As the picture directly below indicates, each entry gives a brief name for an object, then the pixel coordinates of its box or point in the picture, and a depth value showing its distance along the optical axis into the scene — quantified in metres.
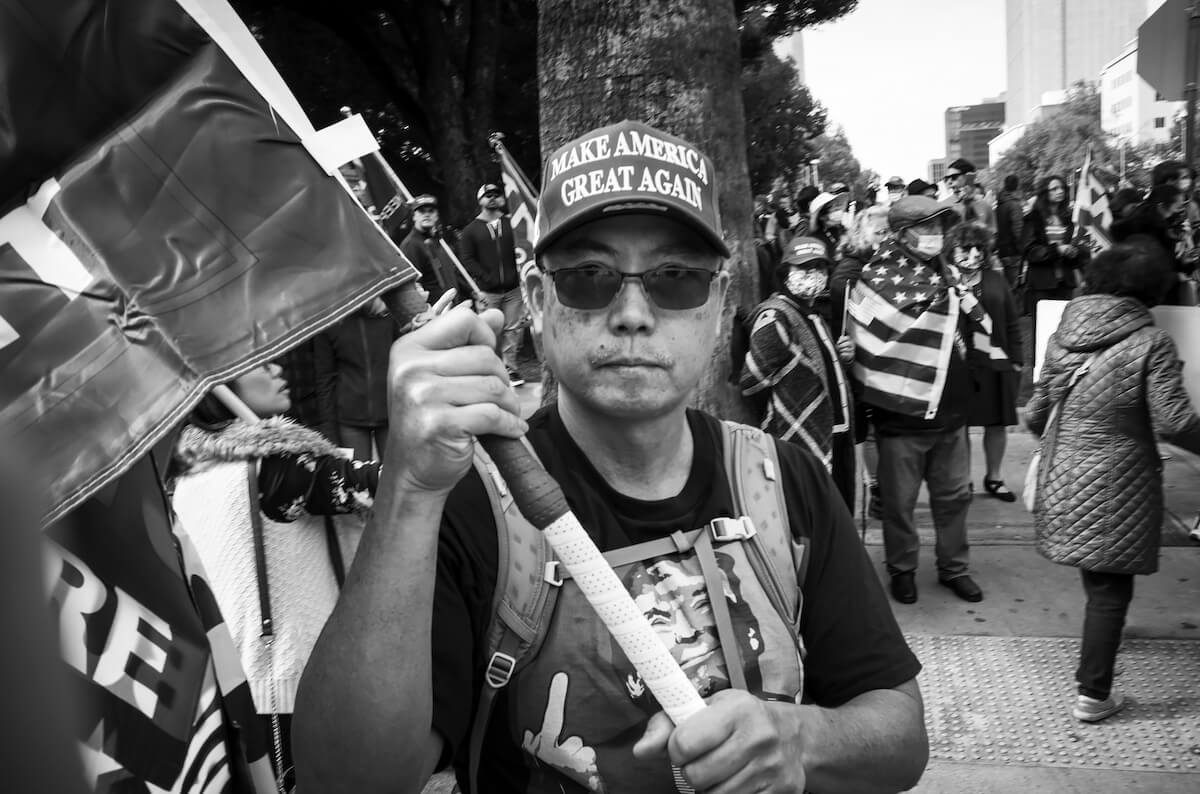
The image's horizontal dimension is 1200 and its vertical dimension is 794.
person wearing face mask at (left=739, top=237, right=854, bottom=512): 4.74
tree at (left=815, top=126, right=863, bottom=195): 73.71
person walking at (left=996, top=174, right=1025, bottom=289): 14.48
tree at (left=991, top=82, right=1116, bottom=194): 79.50
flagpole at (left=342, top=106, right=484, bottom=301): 2.39
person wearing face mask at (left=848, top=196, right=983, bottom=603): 5.18
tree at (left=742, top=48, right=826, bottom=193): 28.58
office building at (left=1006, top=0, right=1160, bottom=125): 161.12
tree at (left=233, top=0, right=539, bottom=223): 15.89
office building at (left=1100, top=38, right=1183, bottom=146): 96.81
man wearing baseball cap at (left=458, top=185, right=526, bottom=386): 11.66
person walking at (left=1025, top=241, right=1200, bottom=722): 3.90
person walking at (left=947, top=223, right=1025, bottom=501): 6.25
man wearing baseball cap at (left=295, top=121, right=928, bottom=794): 1.30
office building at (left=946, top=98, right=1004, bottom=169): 182.00
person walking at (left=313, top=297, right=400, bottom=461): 5.99
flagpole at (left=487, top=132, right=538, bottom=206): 6.20
